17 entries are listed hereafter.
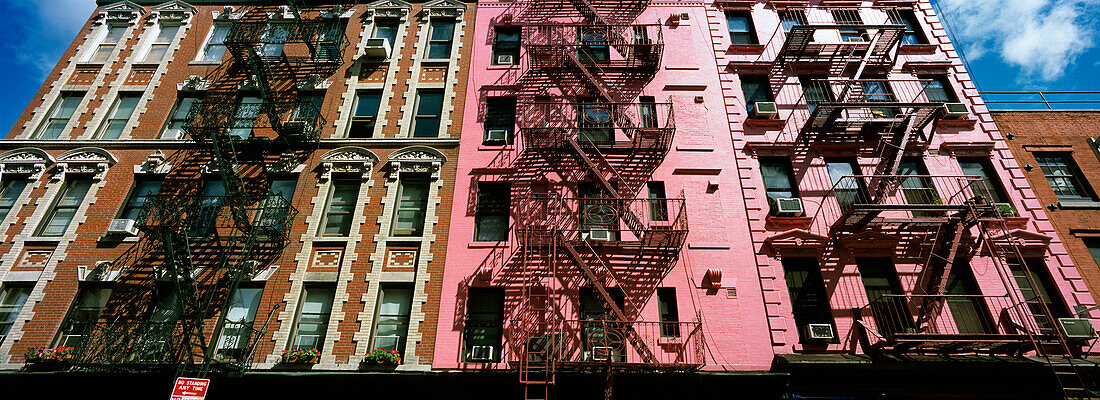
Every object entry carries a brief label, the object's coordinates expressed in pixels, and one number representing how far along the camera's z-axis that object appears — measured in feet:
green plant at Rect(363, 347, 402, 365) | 38.88
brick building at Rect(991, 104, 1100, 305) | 45.68
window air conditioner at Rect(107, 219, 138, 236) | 45.16
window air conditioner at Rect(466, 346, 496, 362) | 40.19
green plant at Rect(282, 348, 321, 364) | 39.19
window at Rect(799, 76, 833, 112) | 54.10
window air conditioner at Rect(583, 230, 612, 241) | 44.04
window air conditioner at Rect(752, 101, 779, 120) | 51.62
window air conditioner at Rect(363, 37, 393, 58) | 57.72
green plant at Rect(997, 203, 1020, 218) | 45.93
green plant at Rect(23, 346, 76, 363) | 39.06
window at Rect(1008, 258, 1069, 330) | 41.49
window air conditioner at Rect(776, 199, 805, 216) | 45.62
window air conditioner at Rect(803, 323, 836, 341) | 39.27
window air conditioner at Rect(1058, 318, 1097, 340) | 38.73
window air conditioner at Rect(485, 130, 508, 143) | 51.57
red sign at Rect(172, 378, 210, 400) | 34.99
